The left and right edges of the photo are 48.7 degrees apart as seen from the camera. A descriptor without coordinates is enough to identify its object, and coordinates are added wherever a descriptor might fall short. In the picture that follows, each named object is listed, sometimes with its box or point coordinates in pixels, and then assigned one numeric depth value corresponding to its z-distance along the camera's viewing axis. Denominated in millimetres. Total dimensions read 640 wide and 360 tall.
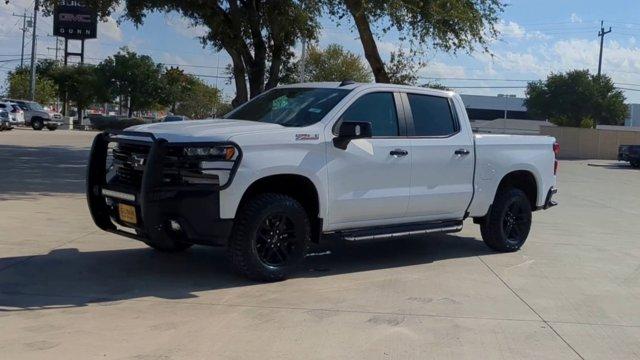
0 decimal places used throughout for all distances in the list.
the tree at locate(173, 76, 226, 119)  83062
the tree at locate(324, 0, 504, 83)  17000
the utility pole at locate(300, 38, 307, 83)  24512
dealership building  103438
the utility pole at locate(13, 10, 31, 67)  82750
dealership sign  72750
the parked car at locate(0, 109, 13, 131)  38844
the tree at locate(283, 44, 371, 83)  53625
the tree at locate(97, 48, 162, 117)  62219
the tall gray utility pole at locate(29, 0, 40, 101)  55962
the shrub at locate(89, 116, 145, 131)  51750
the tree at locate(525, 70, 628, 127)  68562
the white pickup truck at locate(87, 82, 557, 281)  6387
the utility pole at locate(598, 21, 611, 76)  69875
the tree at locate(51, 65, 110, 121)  62375
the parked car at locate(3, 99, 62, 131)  45375
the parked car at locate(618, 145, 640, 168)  39594
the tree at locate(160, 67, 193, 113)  64625
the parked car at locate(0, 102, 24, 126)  40000
